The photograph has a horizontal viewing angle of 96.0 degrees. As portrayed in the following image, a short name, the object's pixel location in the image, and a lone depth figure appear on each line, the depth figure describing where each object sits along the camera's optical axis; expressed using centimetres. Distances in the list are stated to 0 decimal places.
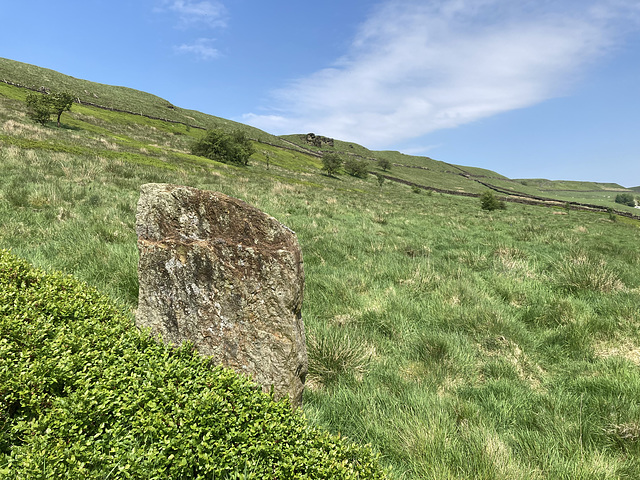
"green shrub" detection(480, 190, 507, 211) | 4538
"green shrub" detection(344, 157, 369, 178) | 9838
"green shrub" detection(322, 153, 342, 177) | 8375
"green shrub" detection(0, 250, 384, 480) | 195
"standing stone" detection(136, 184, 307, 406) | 320
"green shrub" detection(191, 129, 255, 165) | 5328
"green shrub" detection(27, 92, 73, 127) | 3597
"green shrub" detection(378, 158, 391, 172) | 13350
